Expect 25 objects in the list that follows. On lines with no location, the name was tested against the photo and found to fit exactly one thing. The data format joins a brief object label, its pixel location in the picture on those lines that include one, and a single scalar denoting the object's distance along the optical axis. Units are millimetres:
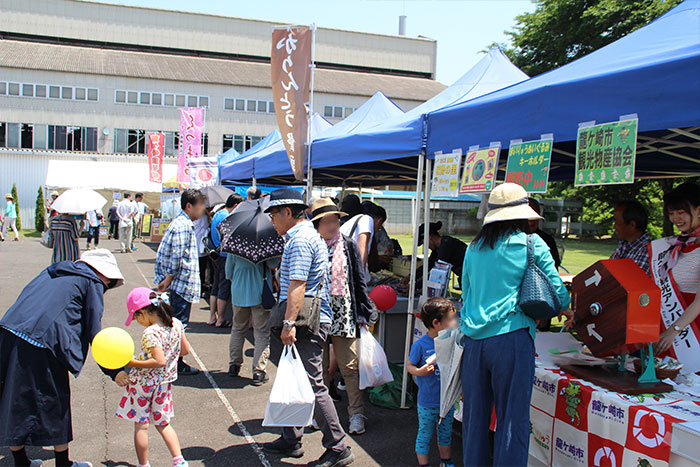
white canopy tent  26438
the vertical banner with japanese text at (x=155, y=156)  20156
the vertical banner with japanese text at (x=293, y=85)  6004
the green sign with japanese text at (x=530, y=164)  3053
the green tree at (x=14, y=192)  26194
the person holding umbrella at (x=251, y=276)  5145
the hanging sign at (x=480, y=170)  3564
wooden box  2715
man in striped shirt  3373
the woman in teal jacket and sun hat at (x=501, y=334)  2580
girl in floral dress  3141
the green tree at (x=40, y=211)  26438
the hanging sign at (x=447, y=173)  3979
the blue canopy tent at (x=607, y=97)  2482
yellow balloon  2863
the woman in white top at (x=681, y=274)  2971
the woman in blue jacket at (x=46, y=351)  2967
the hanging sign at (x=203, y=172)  12287
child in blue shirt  3318
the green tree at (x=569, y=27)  17797
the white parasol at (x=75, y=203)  6938
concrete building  29750
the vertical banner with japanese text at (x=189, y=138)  14141
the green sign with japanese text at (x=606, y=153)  2574
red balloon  4809
